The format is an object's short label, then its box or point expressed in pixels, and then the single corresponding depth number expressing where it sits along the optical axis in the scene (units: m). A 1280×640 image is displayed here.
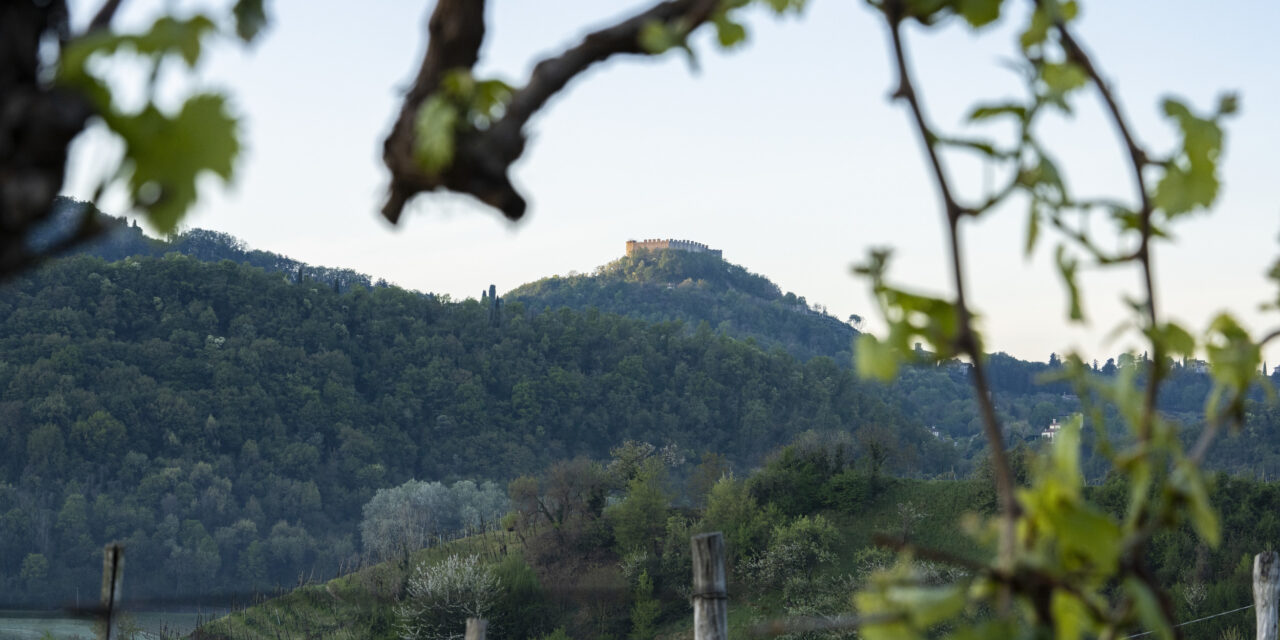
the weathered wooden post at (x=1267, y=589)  12.37
